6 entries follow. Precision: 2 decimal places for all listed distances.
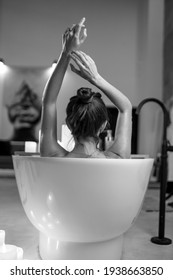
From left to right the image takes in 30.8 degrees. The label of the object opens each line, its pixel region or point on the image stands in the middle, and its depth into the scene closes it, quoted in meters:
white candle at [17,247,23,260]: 1.11
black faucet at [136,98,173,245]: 1.60
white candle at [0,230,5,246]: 0.99
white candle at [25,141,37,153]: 2.26
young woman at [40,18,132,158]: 1.04
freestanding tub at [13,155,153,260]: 0.97
